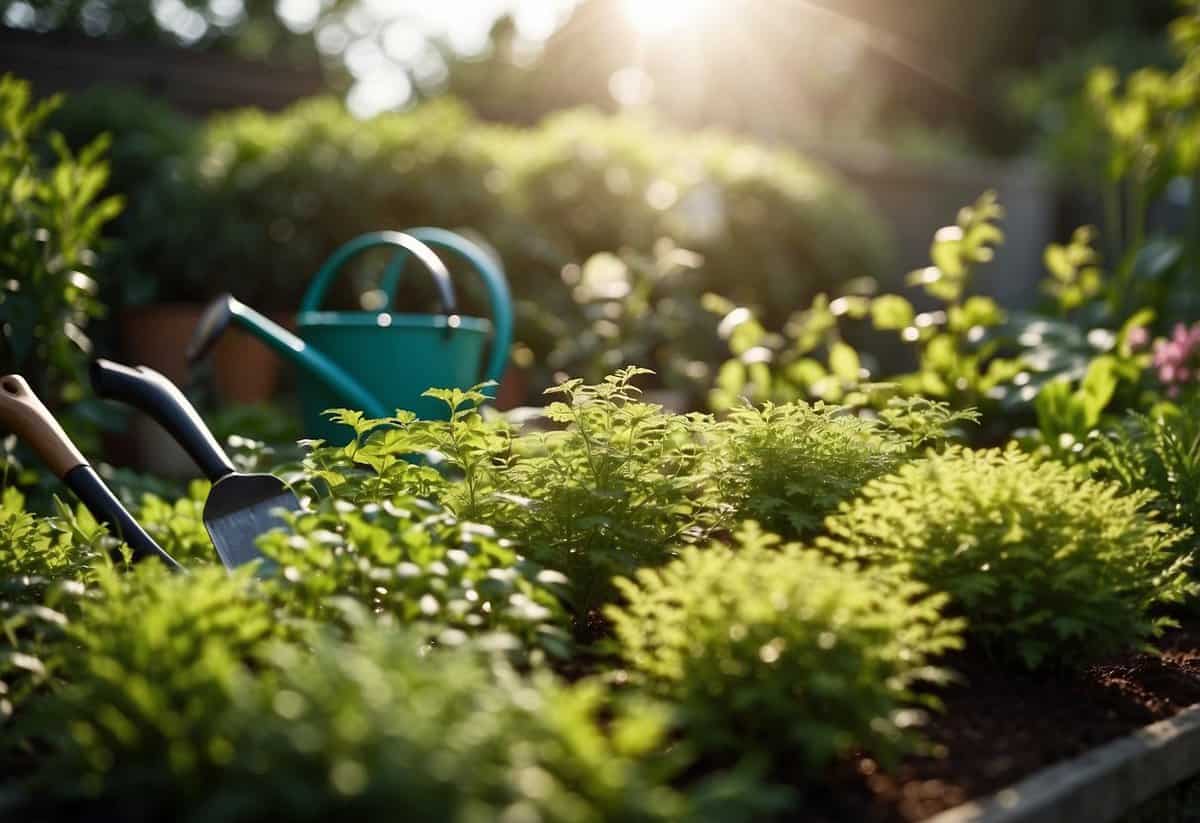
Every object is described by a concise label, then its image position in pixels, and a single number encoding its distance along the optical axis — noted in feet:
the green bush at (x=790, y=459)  8.42
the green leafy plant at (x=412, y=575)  6.38
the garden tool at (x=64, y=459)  8.04
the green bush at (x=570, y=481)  7.77
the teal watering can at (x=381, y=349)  10.80
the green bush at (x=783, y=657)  5.81
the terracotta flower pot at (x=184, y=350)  17.33
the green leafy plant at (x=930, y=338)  13.26
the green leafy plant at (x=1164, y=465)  9.90
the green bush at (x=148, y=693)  5.01
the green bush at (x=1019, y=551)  7.34
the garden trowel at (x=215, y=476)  8.31
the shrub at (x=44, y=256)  10.75
